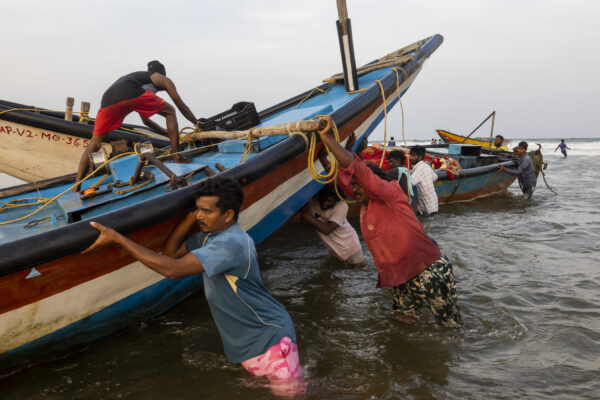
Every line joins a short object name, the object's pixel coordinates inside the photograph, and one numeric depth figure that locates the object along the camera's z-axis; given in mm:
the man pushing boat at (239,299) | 1862
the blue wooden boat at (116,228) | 1918
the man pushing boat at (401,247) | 2662
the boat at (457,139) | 19195
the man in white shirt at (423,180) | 5937
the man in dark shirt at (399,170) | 3954
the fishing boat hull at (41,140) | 5547
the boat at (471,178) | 7953
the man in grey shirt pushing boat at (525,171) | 8938
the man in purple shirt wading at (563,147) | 27641
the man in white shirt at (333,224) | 4090
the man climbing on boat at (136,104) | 3820
